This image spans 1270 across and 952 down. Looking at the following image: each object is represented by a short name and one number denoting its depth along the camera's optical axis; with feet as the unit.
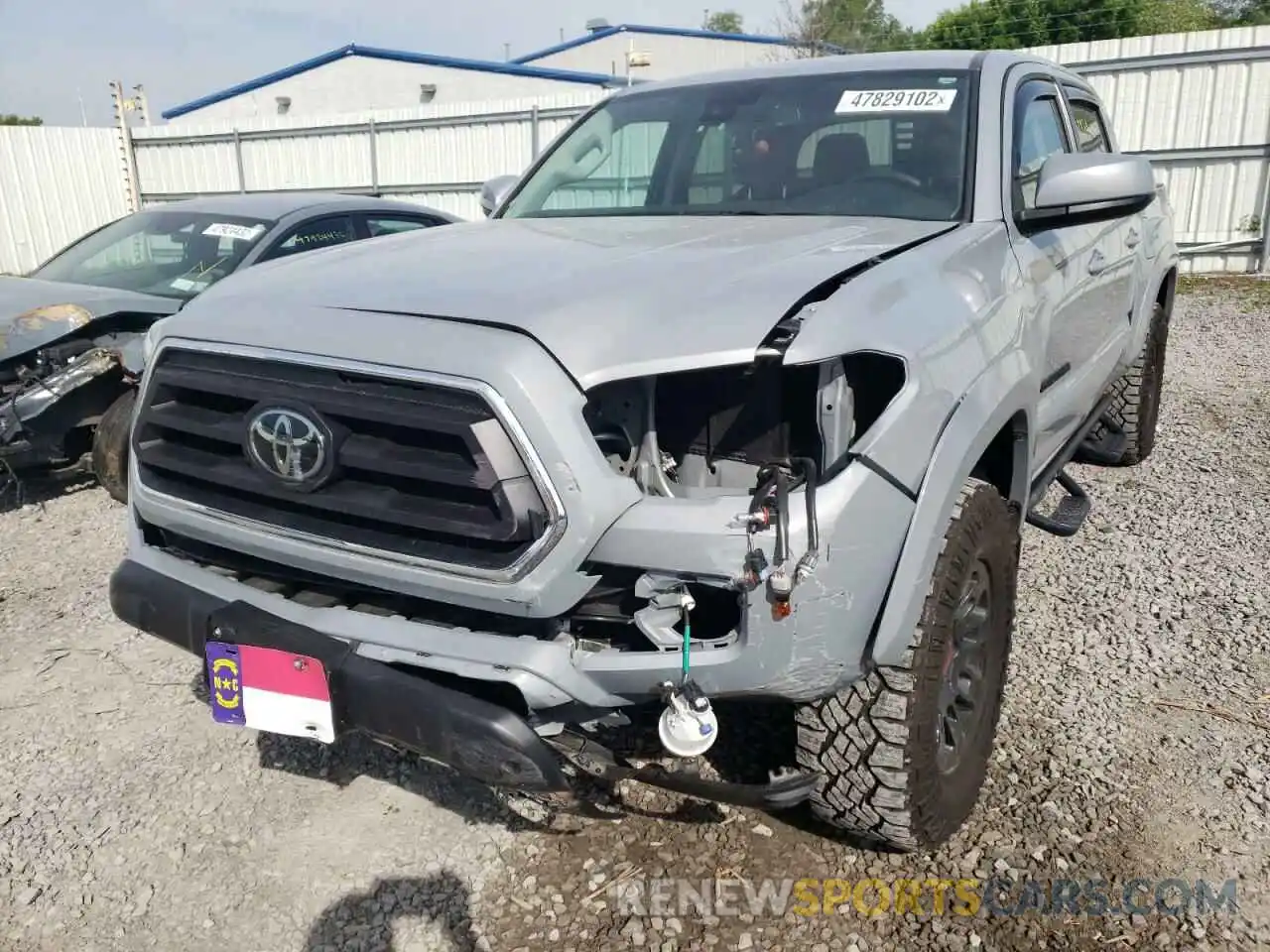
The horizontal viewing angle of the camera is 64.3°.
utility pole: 59.41
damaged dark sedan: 16.01
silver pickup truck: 6.26
